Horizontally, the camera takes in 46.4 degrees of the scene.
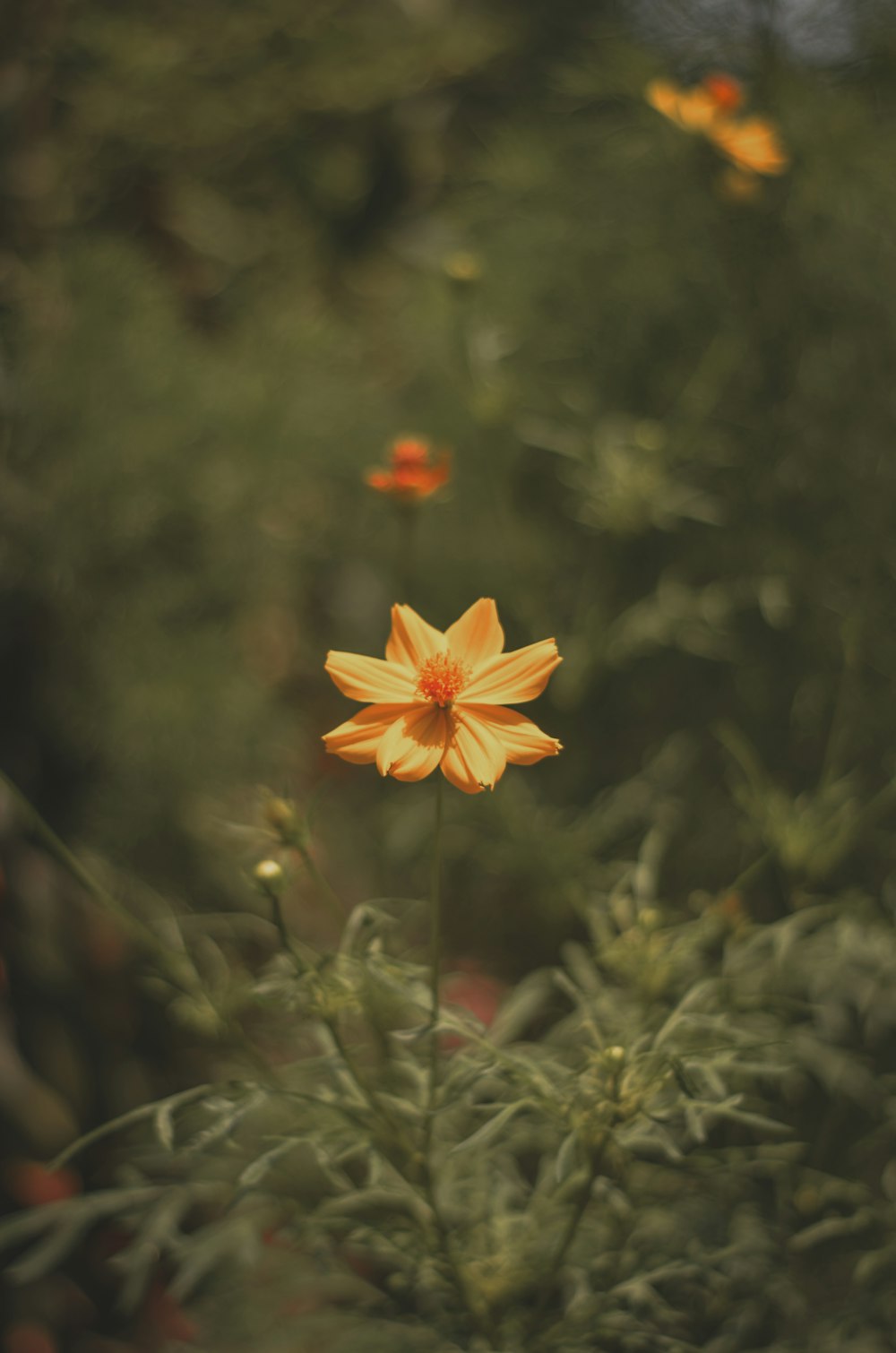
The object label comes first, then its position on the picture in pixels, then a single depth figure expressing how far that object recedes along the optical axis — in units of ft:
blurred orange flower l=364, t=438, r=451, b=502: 2.57
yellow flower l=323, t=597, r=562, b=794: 1.84
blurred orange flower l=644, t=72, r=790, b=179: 3.29
